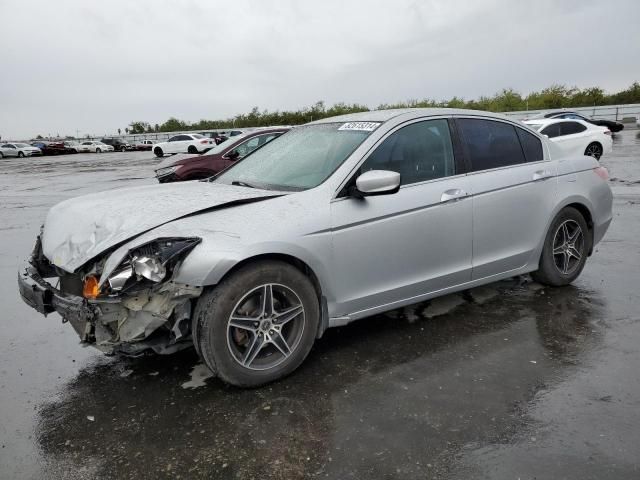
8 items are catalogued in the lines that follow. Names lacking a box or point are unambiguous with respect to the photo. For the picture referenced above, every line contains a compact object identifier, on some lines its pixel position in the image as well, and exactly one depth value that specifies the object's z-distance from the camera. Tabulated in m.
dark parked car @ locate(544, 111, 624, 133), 31.83
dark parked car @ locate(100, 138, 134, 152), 59.00
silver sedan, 3.13
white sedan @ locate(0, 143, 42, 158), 51.06
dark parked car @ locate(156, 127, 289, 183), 11.32
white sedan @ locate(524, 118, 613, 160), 16.33
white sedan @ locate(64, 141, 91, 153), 58.03
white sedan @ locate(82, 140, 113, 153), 58.06
